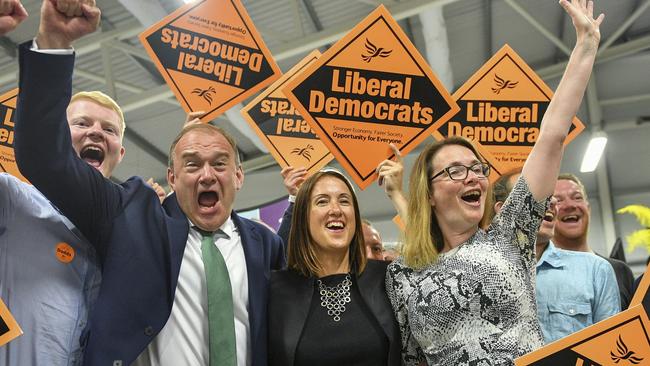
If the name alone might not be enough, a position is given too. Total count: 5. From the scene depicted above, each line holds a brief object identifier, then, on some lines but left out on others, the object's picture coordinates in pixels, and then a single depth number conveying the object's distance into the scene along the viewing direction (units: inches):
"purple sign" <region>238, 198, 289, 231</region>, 283.7
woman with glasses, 77.4
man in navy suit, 62.9
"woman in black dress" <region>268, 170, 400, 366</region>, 83.5
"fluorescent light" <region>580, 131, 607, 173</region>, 420.8
